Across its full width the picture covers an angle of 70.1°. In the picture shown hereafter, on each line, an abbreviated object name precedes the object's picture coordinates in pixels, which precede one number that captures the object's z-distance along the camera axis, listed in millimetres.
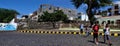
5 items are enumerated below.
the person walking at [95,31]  5536
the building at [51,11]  32856
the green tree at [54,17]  25785
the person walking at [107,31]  5319
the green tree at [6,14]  32546
